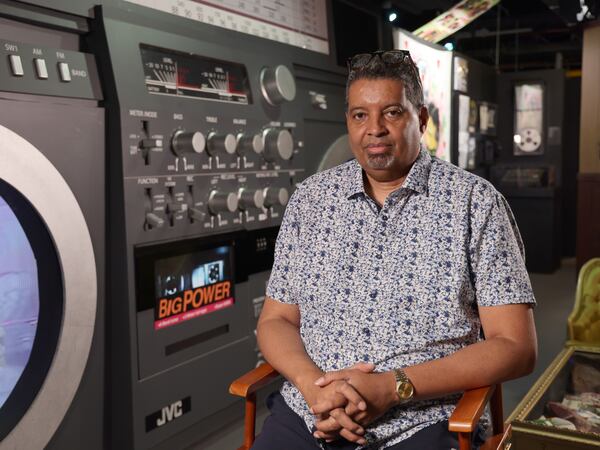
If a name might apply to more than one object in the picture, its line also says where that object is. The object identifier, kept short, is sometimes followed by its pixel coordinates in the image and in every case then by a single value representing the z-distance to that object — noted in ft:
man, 4.89
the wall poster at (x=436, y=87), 14.42
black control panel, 6.81
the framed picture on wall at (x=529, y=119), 23.35
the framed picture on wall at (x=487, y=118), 21.70
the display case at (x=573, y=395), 5.66
